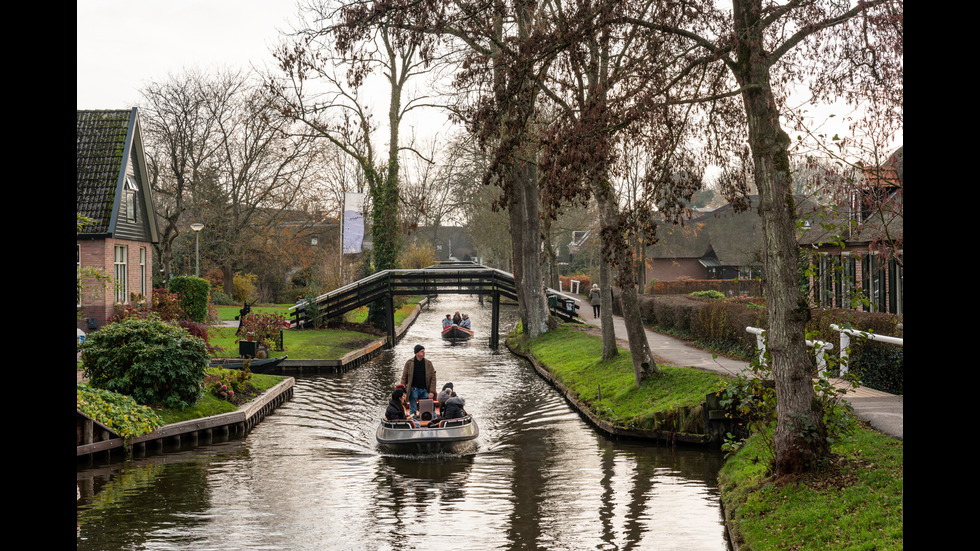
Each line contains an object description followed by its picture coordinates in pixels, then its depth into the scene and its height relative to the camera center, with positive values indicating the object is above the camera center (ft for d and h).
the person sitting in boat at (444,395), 57.51 -7.07
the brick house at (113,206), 97.71 +11.52
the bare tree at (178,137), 150.71 +30.02
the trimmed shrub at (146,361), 55.36 -4.29
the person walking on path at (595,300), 142.10 -1.39
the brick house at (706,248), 195.31 +10.20
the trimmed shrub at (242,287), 171.82 +2.00
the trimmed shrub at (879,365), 45.93 -4.43
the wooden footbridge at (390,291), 120.47 +0.41
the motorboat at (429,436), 51.49 -8.86
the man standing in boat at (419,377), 58.13 -5.82
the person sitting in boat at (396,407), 53.62 -7.31
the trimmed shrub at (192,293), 117.29 +0.60
